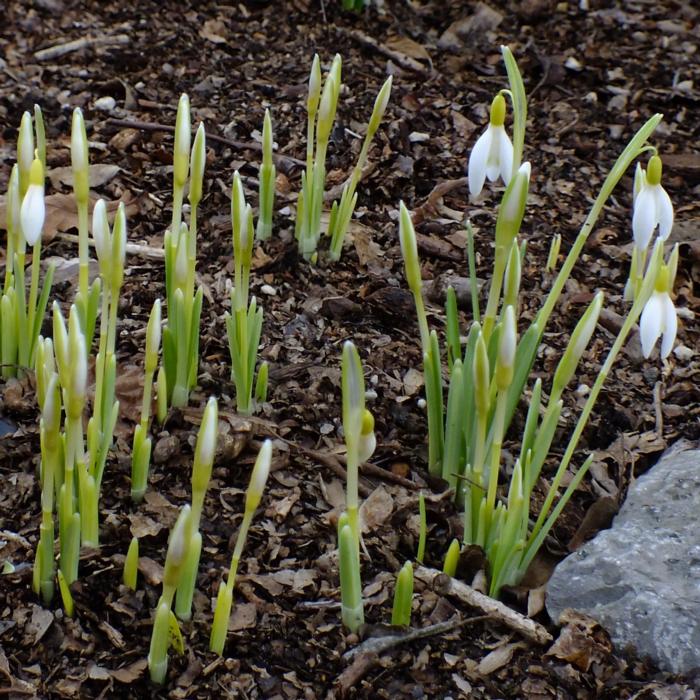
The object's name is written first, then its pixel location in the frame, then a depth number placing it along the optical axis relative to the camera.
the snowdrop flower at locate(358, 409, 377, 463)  1.77
